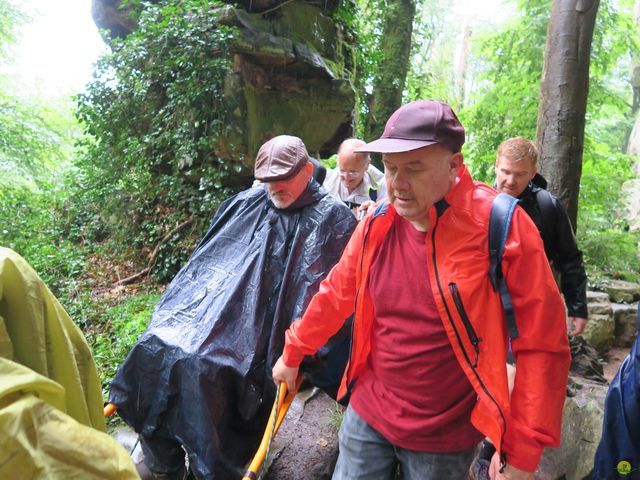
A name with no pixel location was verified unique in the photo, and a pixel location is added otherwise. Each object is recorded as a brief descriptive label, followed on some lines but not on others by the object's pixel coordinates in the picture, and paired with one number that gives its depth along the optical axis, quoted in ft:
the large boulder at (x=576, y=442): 9.03
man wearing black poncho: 7.60
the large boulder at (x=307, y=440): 9.70
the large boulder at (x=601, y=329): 17.60
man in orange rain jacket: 4.76
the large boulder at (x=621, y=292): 23.44
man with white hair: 12.56
